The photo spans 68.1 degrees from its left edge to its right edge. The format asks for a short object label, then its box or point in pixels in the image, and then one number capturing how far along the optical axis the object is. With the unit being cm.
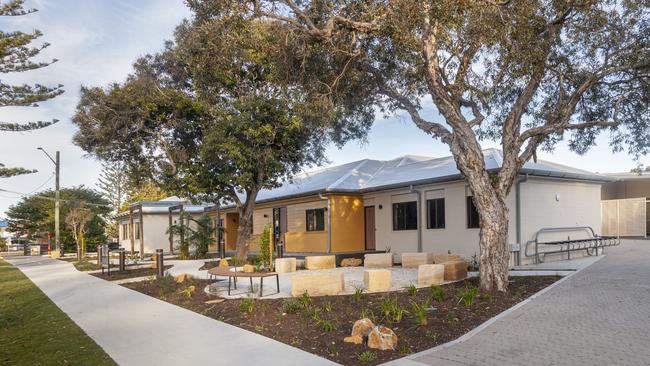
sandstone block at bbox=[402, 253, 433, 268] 1545
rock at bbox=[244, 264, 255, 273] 1256
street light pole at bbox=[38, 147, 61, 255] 3506
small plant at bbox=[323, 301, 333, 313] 848
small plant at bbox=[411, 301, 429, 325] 738
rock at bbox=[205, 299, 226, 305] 1026
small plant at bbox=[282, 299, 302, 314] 862
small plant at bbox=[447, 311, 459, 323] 771
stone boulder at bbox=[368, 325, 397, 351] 634
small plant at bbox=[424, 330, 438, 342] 679
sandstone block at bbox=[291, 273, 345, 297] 1023
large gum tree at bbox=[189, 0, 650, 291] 977
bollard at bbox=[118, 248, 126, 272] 1885
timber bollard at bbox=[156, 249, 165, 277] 1522
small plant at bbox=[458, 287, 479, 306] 884
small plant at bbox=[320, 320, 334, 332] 726
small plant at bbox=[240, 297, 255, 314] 894
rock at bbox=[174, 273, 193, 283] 1377
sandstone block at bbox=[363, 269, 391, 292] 1060
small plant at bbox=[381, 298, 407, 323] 767
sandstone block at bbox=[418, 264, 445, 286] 1154
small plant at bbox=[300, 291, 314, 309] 876
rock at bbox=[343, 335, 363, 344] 661
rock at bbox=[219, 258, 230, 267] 1726
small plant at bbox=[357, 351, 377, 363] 591
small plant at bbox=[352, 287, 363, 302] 942
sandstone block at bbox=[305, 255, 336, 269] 1641
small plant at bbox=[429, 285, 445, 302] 918
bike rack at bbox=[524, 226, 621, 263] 1538
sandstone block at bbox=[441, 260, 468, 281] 1222
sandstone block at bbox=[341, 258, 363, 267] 1745
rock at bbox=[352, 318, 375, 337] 680
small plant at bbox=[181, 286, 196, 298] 1125
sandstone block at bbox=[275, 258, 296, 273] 1531
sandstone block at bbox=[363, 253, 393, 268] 1585
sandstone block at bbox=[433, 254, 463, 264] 1474
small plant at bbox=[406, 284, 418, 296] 988
